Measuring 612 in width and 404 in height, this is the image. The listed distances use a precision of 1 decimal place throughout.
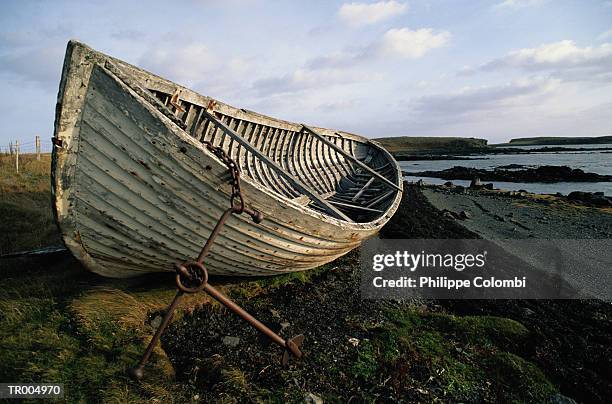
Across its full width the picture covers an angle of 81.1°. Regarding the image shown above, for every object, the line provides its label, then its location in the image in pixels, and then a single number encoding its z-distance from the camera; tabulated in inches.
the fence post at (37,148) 713.0
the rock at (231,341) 167.5
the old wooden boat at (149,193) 129.6
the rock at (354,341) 171.8
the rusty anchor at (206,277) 116.3
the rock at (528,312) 223.8
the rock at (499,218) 525.0
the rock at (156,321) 177.0
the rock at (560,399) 144.9
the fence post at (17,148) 548.2
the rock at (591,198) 657.0
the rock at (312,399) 133.8
